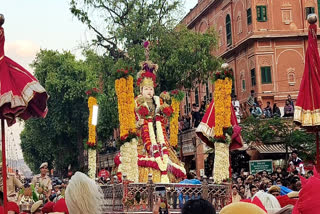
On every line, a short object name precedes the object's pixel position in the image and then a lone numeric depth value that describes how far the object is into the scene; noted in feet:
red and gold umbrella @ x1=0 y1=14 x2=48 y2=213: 34.32
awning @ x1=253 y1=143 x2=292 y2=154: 109.70
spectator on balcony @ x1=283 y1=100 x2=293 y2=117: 106.93
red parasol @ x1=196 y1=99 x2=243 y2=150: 63.05
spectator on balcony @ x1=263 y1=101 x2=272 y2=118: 108.31
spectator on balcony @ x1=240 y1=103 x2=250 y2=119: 113.53
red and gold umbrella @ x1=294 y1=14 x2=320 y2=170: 43.39
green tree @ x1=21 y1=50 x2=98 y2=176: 173.37
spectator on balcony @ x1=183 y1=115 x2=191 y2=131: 130.89
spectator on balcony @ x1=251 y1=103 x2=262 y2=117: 108.27
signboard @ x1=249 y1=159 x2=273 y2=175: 81.66
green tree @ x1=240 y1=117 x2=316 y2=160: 100.83
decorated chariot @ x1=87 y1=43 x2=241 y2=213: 60.75
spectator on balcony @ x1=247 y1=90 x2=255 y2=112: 116.47
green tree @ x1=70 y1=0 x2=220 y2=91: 125.39
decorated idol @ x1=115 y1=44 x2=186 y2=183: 65.92
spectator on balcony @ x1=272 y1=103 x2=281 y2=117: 107.96
